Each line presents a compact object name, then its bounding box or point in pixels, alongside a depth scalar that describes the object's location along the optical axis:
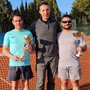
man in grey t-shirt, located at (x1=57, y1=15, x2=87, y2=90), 1.85
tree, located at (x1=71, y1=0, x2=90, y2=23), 18.79
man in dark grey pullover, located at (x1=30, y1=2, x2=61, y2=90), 1.92
